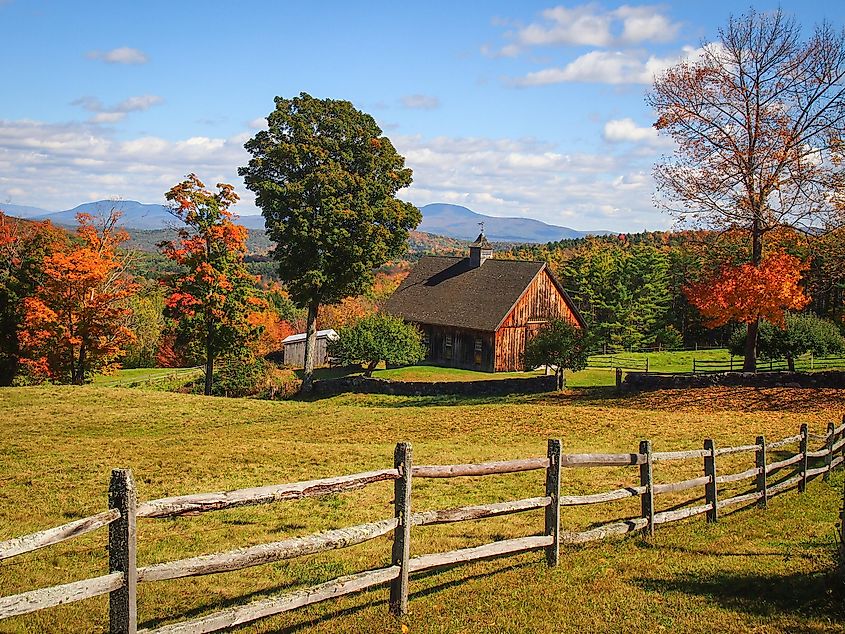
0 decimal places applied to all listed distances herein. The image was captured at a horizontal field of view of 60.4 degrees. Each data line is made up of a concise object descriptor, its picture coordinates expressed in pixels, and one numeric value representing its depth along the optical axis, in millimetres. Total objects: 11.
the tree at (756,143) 29953
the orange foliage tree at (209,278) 38969
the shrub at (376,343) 46000
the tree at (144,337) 70625
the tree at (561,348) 36781
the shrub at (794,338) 38906
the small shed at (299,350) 62156
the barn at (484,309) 51781
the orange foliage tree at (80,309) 38250
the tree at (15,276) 41594
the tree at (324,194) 41156
